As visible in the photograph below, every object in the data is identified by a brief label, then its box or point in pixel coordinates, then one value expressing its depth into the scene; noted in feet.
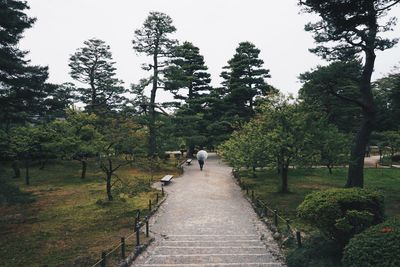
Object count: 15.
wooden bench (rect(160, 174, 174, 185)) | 83.46
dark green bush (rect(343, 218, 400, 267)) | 20.51
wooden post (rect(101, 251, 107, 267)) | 30.51
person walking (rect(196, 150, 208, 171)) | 110.93
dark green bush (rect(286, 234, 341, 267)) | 28.89
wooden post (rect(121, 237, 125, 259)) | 35.06
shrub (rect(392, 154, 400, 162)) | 135.19
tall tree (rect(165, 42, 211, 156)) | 115.03
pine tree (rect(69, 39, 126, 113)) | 148.25
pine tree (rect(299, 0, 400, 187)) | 50.62
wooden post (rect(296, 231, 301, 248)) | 34.55
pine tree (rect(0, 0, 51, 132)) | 47.70
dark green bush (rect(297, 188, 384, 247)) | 28.47
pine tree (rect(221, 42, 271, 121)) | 143.43
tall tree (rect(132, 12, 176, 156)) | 111.75
